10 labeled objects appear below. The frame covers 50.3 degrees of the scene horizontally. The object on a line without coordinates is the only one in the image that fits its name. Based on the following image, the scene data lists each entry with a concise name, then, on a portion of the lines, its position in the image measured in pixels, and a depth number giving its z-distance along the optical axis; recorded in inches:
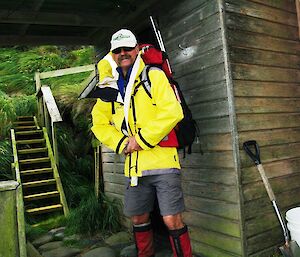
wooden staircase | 261.0
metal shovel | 121.4
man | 114.1
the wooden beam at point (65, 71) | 328.5
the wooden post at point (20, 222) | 81.7
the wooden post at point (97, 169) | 246.2
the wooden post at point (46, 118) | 337.7
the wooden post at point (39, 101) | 357.7
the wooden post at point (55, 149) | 289.0
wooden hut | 132.4
